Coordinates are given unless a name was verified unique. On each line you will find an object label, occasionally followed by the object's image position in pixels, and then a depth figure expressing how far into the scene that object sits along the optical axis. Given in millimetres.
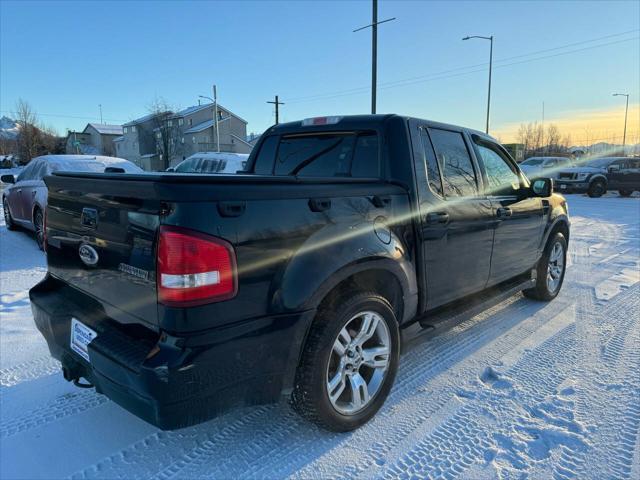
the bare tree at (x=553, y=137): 73388
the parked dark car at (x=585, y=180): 20094
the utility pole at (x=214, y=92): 38219
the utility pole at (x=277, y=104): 39719
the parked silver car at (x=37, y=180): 7219
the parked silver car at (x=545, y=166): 22328
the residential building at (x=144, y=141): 52303
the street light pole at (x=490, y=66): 24841
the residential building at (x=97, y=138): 74912
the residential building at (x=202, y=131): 52750
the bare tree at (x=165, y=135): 50625
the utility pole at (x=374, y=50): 13117
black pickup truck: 1894
